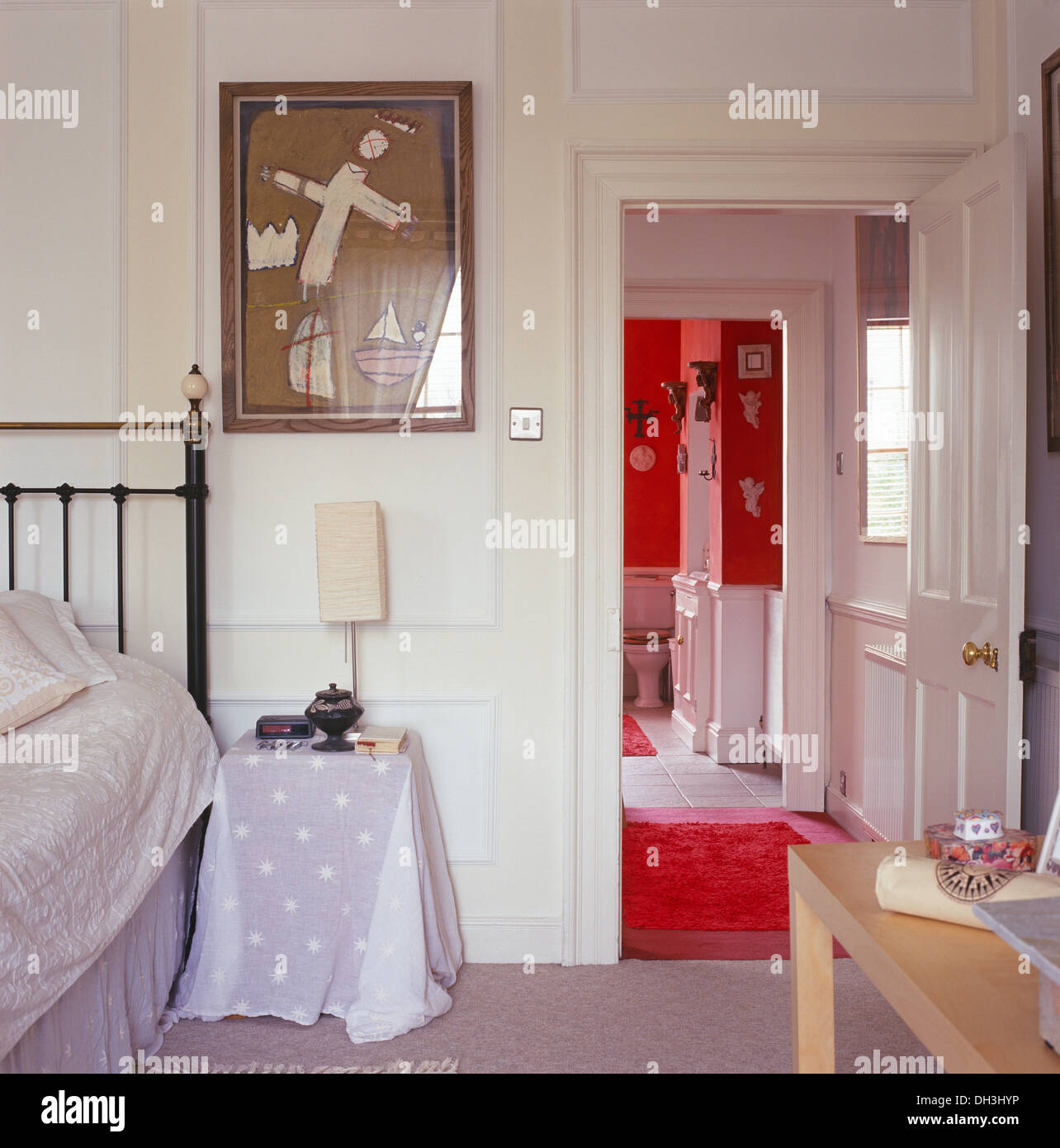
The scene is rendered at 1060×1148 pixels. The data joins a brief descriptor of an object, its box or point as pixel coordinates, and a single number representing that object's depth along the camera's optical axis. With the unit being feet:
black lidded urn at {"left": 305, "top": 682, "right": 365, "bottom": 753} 8.44
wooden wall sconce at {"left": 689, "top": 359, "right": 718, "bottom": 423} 18.04
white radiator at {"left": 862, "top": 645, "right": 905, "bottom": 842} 11.80
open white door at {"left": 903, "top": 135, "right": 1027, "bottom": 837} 7.60
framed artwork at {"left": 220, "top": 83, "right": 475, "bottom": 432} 9.16
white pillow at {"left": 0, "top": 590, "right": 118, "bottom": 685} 7.98
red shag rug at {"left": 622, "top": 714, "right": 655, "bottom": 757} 18.48
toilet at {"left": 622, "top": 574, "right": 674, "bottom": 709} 23.09
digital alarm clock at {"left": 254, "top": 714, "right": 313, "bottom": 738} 8.70
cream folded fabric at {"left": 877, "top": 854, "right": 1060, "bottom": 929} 4.13
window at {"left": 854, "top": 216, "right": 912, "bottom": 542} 12.24
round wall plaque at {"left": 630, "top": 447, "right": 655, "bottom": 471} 26.13
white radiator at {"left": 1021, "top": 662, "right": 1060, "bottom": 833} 7.94
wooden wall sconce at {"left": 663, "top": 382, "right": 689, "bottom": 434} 20.79
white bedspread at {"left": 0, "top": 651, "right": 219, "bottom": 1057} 5.35
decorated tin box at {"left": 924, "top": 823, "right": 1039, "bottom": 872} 4.35
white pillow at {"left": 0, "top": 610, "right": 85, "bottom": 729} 7.10
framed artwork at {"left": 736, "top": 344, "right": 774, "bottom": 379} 17.47
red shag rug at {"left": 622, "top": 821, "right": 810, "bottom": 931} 10.43
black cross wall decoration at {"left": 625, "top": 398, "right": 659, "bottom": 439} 25.73
